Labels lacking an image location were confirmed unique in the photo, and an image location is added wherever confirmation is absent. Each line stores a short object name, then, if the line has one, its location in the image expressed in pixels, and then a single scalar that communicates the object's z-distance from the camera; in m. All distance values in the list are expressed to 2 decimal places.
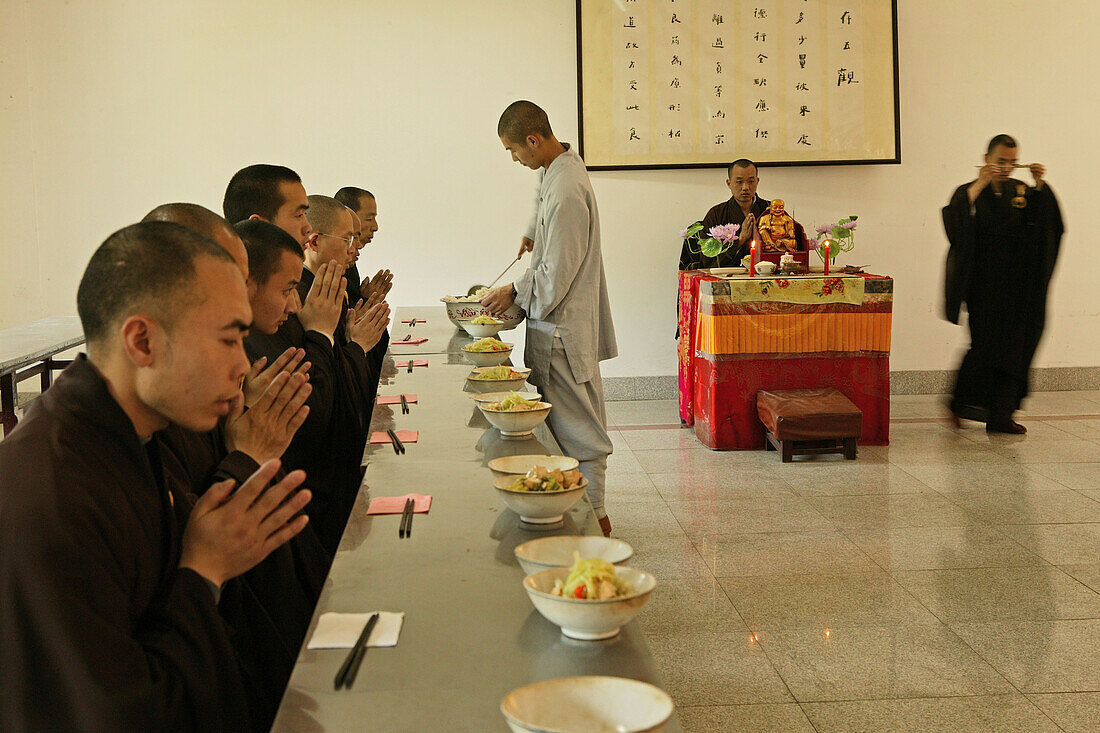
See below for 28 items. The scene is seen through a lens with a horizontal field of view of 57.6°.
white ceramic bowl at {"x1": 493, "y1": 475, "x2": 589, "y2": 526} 1.68
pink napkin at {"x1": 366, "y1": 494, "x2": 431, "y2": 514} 1.86
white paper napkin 1.30
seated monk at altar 6.14
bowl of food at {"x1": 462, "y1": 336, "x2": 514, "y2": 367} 3.63
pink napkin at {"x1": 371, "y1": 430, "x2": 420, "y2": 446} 2.43
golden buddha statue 5.78
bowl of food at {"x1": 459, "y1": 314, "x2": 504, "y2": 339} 4.15
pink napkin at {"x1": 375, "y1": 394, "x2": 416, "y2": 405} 2.93
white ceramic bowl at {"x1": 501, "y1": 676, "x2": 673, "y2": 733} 1.04
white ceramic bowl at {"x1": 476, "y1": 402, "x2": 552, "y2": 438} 2.34
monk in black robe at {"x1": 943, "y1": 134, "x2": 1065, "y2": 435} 5.31
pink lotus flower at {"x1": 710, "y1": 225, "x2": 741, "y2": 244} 5.71
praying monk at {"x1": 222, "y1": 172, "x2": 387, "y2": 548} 2.65
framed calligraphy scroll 6.41
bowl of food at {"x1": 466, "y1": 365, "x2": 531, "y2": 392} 2.98
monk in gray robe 3.65
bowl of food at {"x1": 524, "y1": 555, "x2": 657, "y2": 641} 1.24
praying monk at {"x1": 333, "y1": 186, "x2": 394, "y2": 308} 4.61
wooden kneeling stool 4.88
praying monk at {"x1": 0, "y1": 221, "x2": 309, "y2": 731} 1.11
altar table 5.16
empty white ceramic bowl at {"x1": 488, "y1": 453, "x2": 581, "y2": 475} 1.93
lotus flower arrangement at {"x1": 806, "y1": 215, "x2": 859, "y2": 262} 5.52
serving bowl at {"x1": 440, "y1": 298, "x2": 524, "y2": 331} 4.21
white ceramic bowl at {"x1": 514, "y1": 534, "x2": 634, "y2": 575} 1.45
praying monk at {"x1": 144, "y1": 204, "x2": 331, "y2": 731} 1.66
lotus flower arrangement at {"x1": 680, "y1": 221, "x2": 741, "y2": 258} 5.68
